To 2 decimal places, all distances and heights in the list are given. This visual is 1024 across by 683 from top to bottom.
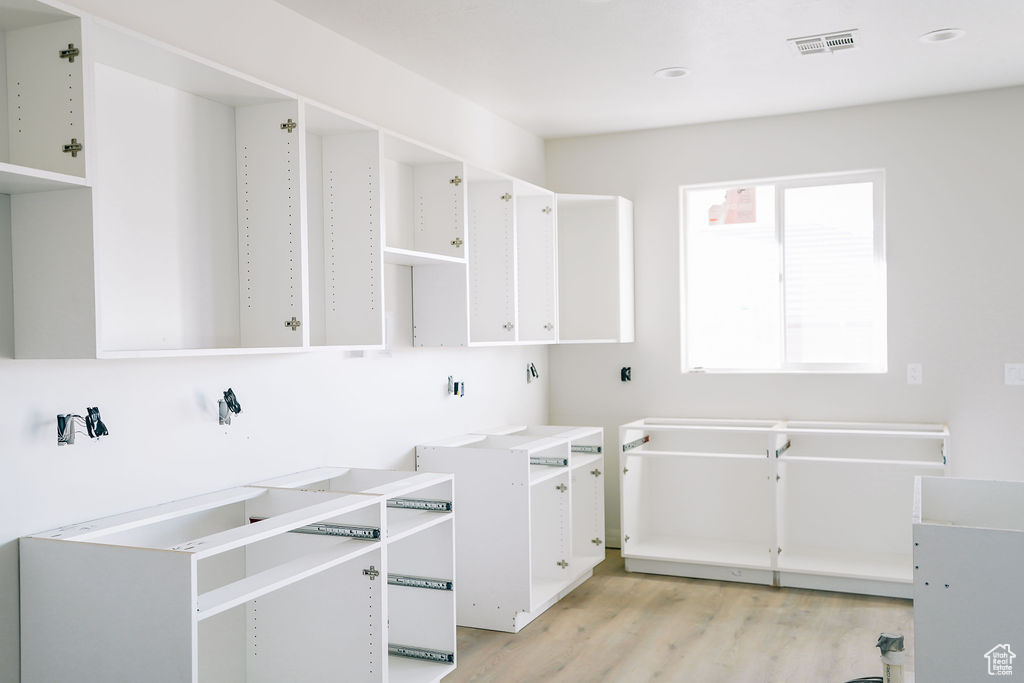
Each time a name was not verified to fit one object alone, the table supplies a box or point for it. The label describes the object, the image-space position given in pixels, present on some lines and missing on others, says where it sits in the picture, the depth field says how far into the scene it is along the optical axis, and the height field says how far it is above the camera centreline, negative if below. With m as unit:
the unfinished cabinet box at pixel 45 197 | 2.04 +0.38
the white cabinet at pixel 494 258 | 4.25 +0.42
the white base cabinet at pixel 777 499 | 4.43 -0.97
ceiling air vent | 3.59 +1.29
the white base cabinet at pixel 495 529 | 3.81 -0.89
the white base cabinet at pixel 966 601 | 2.17 -0.72
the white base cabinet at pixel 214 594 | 2.00 -0.68
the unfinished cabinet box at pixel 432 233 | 3.79 +0.50
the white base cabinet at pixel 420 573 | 3.16 -0.91
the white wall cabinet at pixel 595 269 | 5.12 +0.43
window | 4.84 +0.36
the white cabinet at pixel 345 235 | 3.12 +0.41
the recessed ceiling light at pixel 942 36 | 3.56 +1.29
